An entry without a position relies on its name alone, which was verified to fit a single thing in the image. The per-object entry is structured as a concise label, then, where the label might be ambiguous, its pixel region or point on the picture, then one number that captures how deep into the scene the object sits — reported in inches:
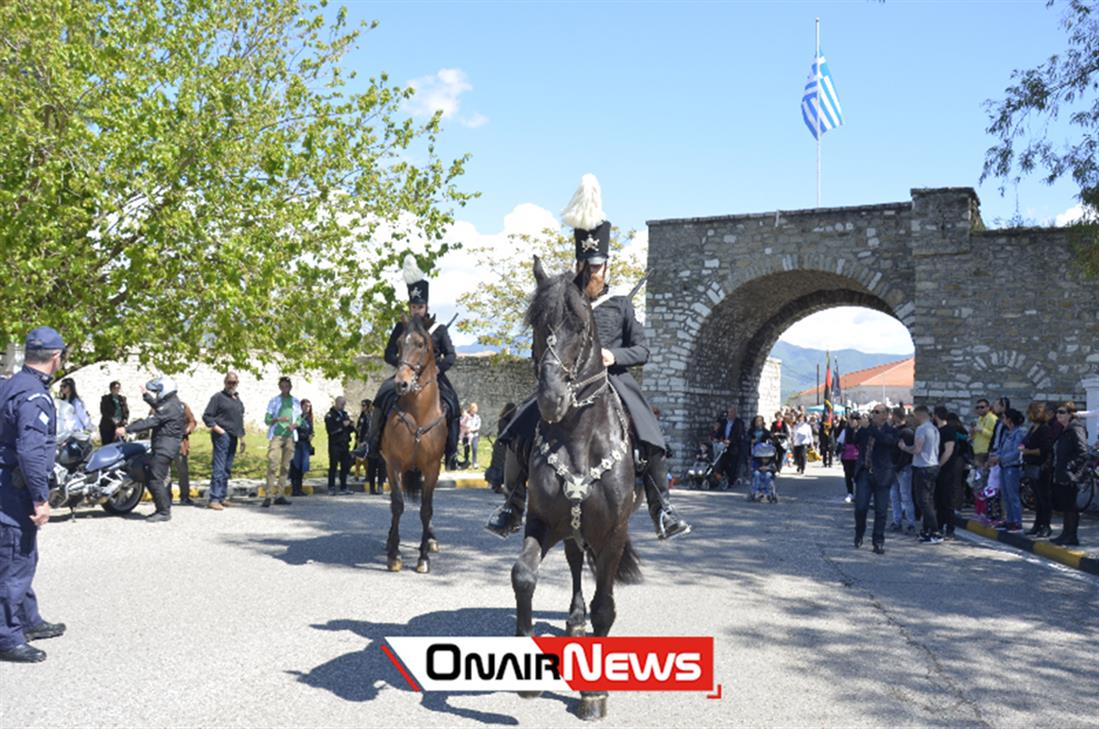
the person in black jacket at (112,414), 549.3
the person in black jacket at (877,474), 406.0
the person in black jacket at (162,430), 444.5
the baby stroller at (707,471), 762.5
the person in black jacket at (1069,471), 407.5
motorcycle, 419.5
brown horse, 329.7
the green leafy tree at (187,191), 507.5
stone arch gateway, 686.5
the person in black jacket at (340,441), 631.2
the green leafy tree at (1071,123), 513.3
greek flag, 848.9
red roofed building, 2630.4
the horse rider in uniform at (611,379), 204.2
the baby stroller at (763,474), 645.9
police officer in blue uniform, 204.4
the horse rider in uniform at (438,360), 348.8
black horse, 171.6
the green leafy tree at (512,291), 1393.9
